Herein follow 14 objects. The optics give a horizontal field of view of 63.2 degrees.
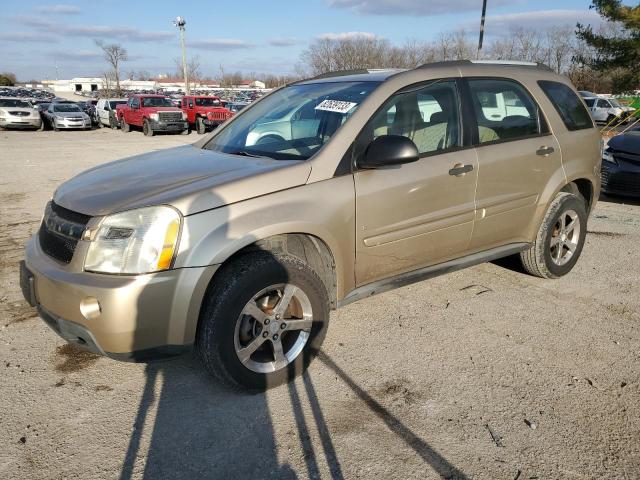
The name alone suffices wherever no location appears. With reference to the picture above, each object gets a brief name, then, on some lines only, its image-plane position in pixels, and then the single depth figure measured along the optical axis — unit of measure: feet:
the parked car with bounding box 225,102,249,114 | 91.76
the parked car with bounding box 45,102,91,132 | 81.87
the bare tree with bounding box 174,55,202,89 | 296.98
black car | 25.75
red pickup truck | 74.84
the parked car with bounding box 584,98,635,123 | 95.08
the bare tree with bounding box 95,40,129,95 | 228.63
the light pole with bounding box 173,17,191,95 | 147.47
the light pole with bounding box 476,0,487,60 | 67.05
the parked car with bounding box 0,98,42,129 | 79.71
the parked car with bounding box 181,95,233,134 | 79.66
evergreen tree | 75.87
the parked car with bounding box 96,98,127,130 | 88.53
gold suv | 8.54
